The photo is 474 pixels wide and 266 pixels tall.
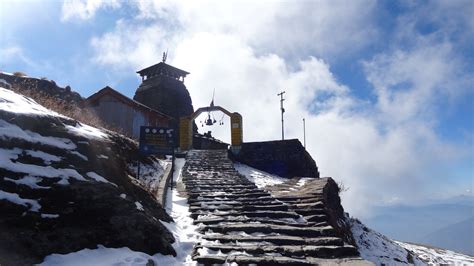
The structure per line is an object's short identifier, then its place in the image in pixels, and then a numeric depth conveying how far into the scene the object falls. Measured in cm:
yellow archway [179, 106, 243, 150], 2081
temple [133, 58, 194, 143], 4353
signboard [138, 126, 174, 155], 1061
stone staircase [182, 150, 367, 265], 608
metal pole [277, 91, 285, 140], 3288
